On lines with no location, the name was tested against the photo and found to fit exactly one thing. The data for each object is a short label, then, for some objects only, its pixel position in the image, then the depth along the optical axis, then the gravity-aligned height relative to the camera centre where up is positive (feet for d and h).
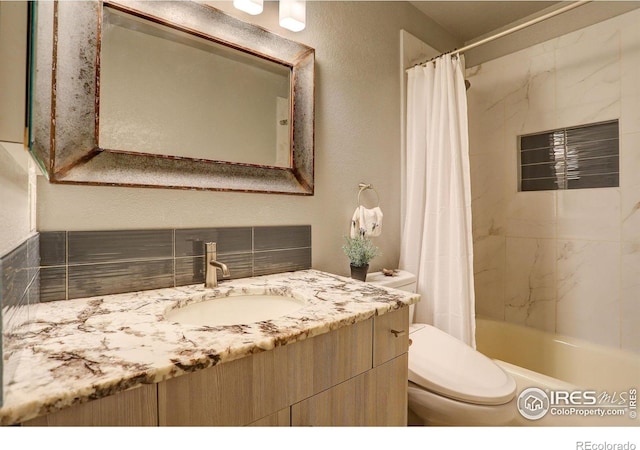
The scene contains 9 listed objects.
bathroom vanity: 1.65 -0.84
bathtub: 3.90 -2.47
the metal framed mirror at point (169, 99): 2.99 +1.42
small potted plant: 4.91 -0.48
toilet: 3.50 -1.85
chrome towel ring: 5.60 +0.67
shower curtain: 5.49 +0.38
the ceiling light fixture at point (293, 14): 4.21 +2.80
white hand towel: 5.19 +0.06
